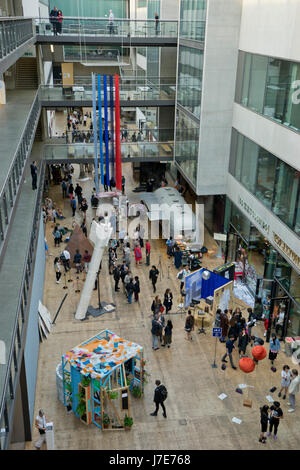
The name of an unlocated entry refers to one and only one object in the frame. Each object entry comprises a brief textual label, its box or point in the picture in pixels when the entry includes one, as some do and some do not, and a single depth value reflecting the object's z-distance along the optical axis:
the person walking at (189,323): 17.30
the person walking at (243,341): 16.42
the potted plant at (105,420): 13.40
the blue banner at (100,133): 25.35
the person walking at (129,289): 19.56
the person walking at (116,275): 20.53
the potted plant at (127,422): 13.24
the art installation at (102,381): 13.34
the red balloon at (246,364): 13.76
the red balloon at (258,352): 14.30
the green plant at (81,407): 13.50
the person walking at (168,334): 16.67
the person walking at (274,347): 16.02
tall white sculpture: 18.88
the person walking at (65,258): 22.08
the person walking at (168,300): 18.75
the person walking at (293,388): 13.83
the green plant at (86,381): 13.30
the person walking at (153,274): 20.55
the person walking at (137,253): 23.04
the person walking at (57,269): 21.22
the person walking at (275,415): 12.62
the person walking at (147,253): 23.08
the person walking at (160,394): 13.34
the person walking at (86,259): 22.58
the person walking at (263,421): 12.74
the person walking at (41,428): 12.47
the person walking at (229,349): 15.92
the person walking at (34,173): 20.39
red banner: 24.98
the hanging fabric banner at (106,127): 25.30
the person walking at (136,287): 19.66
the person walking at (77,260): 22.00
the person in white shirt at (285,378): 14.26
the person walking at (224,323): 17.11
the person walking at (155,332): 16.53
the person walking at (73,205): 28.34
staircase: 28.75
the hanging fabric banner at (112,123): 25.36
